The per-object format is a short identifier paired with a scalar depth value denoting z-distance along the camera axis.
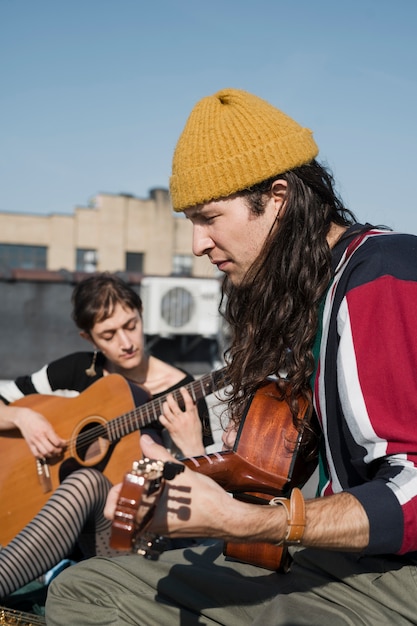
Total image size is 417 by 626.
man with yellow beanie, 1.58
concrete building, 45.09
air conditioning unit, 11.38
